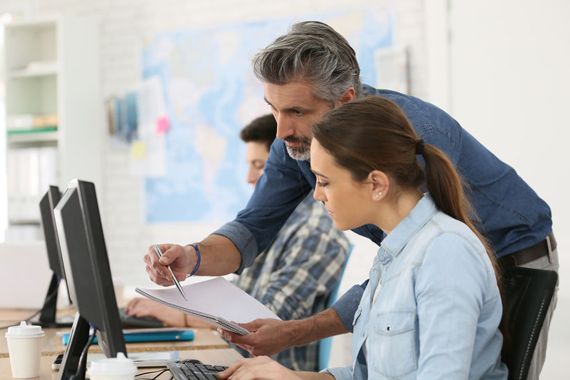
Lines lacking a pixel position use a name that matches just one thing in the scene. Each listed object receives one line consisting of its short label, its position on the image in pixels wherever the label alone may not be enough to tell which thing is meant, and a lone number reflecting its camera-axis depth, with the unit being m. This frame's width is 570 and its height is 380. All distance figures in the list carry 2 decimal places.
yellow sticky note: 6.80
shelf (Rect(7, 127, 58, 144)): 6.82
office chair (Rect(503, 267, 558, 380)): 2.31
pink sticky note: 6.71
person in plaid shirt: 3.50
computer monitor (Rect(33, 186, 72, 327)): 3.49
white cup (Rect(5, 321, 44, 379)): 2.64
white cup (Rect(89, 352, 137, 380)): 2.10
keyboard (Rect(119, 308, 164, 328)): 3.47
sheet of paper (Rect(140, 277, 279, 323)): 2.68
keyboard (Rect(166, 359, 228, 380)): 2.47
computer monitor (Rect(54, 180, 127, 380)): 2.29
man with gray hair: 2.67
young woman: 2.19
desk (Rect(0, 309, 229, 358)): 3.04
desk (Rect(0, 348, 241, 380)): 2.69
